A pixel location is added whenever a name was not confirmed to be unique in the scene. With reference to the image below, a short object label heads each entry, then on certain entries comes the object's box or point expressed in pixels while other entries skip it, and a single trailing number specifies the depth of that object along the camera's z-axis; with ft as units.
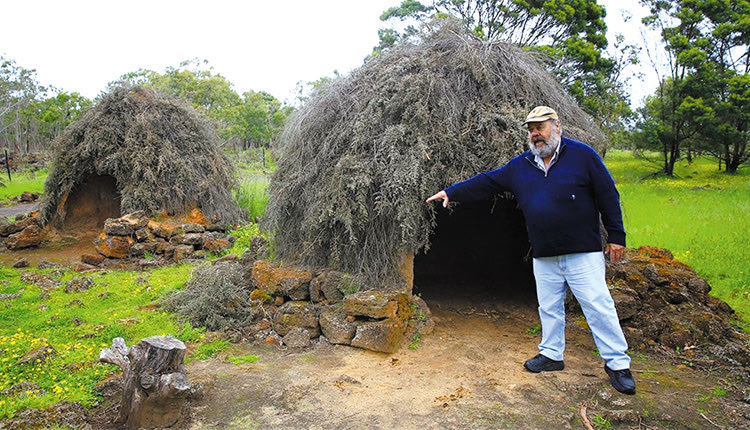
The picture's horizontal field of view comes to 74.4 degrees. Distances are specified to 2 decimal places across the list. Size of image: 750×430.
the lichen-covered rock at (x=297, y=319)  17.44
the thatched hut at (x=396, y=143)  16.99
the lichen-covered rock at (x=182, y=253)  30.27
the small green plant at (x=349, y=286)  17.42
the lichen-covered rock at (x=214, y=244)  31.58
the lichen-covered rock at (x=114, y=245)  30.83
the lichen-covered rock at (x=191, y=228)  32.30
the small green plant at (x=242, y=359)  15.58
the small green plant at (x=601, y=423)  11.25
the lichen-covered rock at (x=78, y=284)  23.62
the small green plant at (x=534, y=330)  17.72
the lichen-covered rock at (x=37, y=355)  14.88
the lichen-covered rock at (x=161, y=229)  31.82
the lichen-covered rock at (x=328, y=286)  17.80
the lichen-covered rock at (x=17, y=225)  34.53
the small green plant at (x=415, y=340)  16.27
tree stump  11.77
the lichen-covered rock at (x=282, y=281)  18.49
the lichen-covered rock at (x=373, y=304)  16.22
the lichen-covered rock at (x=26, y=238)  33.83
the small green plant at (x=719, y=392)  12.97
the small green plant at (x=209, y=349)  15.94
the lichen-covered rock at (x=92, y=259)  30.07
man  11.91
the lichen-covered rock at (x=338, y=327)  16.58
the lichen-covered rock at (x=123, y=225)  31.01
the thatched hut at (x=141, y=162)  32.76
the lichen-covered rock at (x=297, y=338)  16.79
